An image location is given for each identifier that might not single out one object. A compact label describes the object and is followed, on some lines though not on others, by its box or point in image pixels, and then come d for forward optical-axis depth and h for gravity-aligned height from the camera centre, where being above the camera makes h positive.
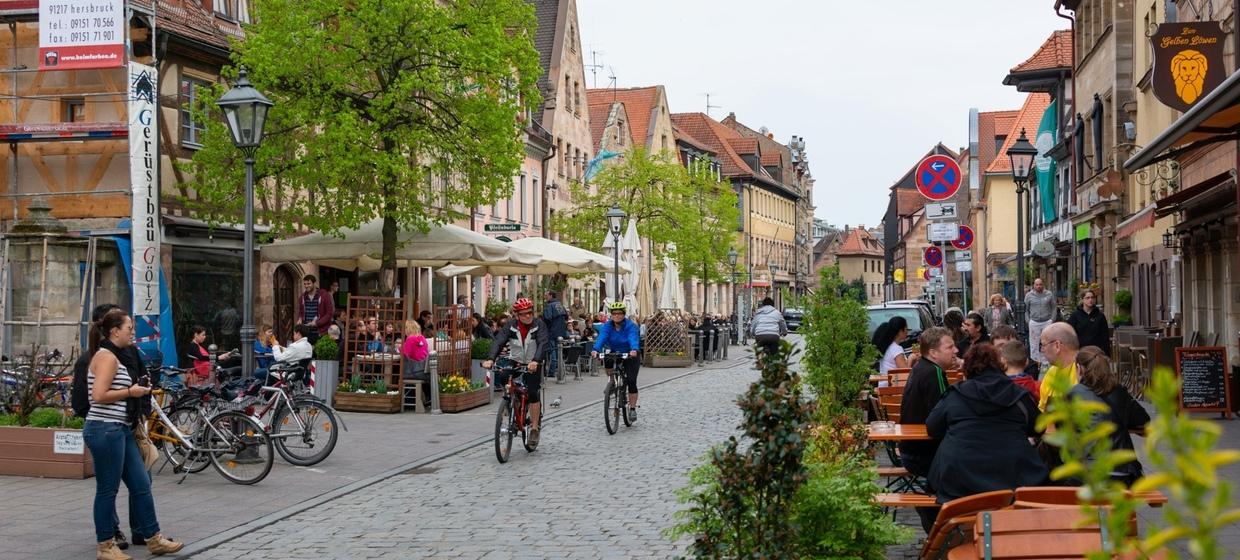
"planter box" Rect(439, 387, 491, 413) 20.05 -1.30
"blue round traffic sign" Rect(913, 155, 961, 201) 15.63 +1.54
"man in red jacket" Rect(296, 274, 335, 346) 22.22 +0.13
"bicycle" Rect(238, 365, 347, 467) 13.48 -1.13
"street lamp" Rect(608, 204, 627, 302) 31.10 +2.09
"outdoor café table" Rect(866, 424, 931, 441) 8.35 -0.77
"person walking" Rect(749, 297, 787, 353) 27.16 -0.22
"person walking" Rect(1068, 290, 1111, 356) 19.50 -0.18
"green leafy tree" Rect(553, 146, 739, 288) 47.94 +3.80
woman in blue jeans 8.62 -0.79
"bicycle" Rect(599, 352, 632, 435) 16.89 -1.03
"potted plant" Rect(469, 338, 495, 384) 22.42 -0.70
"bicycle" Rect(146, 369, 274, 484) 12.20 -1.10
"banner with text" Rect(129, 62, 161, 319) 21.64 +2.08
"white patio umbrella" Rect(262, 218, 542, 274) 22.16 +1.10
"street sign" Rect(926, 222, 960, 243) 18.45 +1.08
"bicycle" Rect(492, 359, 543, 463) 14.01 -1.04
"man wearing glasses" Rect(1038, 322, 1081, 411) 8.58 -0.22
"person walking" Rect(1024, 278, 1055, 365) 23.09 +0.03
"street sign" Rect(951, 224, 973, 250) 24.19 +1.35
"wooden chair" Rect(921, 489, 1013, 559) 5.60 -0.86
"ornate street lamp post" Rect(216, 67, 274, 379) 13.40 +1.83
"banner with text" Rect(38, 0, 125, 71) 21.58 +4.43
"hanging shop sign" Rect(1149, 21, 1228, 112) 16.66 +3.07
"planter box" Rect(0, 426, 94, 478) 12.51 -1.26
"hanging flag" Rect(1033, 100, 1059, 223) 44.59 +4.99
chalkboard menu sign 16.92 -0.84
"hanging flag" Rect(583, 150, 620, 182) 52.47 +5.81
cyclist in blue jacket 17.27 -0.30
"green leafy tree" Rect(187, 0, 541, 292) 21.47 +3.39
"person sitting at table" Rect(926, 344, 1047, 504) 6.86 -0.66
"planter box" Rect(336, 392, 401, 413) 19.97 -1.30
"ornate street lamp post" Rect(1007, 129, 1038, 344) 24.12 +2.54
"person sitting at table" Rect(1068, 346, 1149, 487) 7.33 -0.47
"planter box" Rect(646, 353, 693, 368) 35.44 -1.25
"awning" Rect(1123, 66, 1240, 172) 9.52 +1.50
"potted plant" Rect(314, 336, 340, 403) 20.34 -0.79
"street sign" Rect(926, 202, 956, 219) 17.86 +1.33
